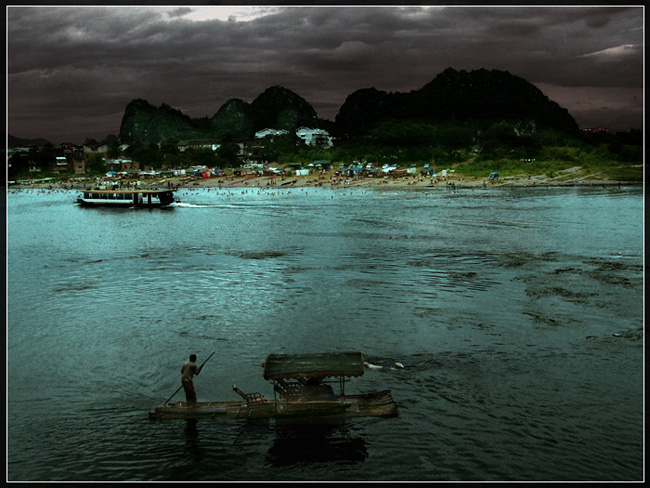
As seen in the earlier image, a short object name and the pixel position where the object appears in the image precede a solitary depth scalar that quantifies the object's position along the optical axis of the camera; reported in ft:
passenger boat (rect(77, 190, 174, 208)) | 365.81
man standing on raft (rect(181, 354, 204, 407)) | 66.33
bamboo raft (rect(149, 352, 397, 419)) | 63.67
